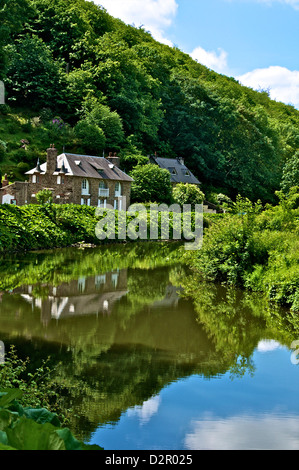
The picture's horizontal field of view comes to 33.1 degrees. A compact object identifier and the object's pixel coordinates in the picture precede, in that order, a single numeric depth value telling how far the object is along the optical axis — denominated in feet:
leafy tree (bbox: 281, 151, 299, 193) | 205.05
